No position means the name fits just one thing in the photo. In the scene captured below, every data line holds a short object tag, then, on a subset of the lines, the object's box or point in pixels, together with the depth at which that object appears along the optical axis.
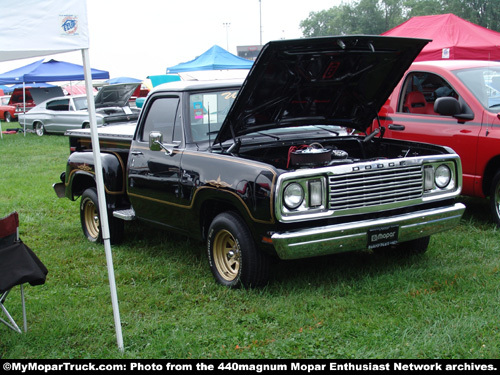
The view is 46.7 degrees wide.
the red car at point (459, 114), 6.51
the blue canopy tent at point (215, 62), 22.53
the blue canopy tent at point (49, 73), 21.12
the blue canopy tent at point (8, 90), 48.31
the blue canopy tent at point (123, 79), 39.62
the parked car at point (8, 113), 31.30
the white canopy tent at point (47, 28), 3.52
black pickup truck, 4.55
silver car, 16.20
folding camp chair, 4.02
